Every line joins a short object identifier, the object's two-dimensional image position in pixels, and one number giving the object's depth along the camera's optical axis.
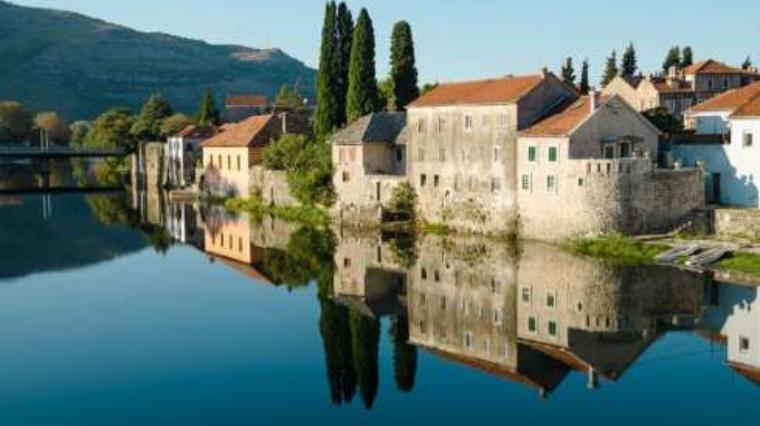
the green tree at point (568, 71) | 93.62
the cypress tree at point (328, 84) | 63.56
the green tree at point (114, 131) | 108.85
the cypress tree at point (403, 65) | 63.66
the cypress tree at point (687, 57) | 101.88
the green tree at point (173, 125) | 100.06
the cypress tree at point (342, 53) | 63.88
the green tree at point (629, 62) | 102.00
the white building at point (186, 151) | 82.62
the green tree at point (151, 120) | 104.81
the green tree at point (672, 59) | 102.31
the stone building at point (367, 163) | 51.63
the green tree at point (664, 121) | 47.50
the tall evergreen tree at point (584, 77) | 95.64
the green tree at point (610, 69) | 101.93
